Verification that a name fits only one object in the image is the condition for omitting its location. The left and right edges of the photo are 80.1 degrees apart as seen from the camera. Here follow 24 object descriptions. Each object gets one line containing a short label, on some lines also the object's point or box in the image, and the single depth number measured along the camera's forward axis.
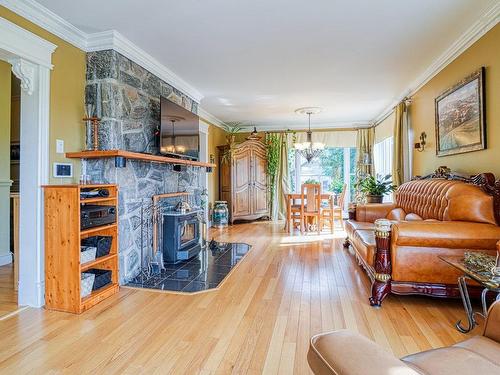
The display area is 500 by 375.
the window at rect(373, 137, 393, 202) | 6.08
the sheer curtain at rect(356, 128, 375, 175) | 7.19
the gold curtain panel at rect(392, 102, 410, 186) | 4.70
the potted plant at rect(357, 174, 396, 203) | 5.17
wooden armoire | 6.98
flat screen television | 3.48
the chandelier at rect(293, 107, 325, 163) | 6.01
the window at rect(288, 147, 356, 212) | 7.68
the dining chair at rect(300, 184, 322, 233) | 5.66
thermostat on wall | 2.65
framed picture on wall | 2.83
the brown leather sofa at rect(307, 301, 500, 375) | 0.71
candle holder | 2.83
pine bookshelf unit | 2.39
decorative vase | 6.58
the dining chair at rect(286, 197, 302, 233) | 6.00
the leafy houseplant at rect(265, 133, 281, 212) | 7.54
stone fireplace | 2.95
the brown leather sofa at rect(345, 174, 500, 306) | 2.27
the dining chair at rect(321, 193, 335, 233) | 5.78
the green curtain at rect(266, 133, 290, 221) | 7.61
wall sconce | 4.14
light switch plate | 2.67
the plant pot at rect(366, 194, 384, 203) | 5.18
